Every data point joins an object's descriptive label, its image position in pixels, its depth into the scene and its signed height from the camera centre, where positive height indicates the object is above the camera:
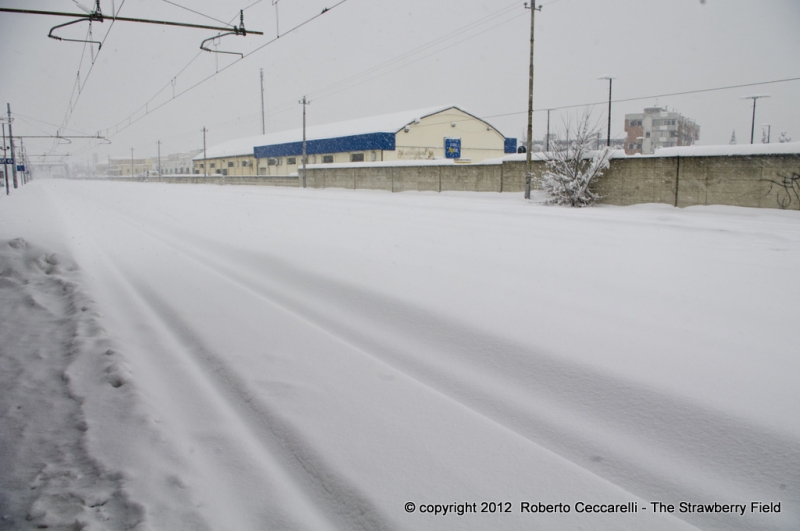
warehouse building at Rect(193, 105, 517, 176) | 48.06 +6.08
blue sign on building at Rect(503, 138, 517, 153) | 57.76 +6.29
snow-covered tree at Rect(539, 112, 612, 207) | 20.55 +1.32
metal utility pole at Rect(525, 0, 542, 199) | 23.19 +1.98
